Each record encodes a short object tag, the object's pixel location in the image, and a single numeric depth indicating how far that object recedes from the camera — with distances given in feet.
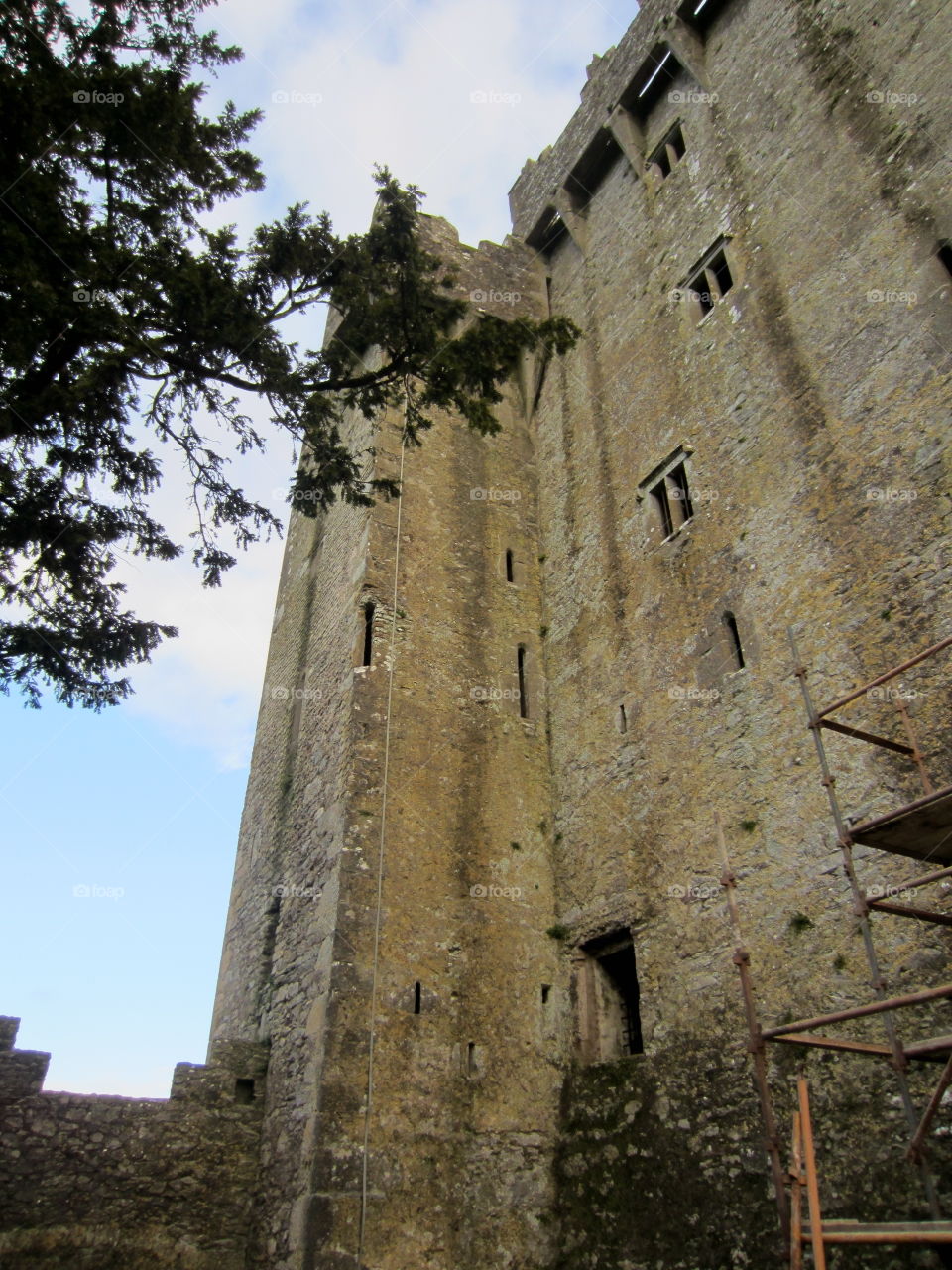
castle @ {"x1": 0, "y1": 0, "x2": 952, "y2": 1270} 25.61
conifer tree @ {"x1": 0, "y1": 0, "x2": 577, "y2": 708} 24.72
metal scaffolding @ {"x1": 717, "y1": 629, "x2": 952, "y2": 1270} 15.42
